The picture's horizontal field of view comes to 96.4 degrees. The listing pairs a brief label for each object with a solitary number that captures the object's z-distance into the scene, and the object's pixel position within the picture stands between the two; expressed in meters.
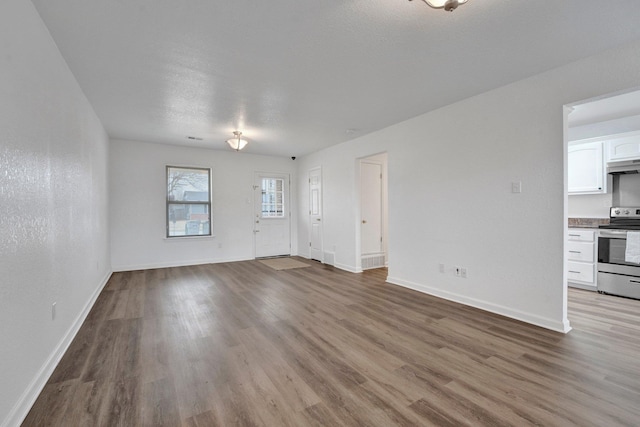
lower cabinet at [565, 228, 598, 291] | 4.06
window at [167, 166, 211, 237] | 6.11
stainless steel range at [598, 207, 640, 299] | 3.66
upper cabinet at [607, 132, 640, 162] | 3.96
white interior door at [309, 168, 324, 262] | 6.59
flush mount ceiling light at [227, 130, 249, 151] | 4.99
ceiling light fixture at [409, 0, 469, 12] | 1.66
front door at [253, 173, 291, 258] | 7.06
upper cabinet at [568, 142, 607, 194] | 4.36
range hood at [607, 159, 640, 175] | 3.98
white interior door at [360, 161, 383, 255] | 5.71
